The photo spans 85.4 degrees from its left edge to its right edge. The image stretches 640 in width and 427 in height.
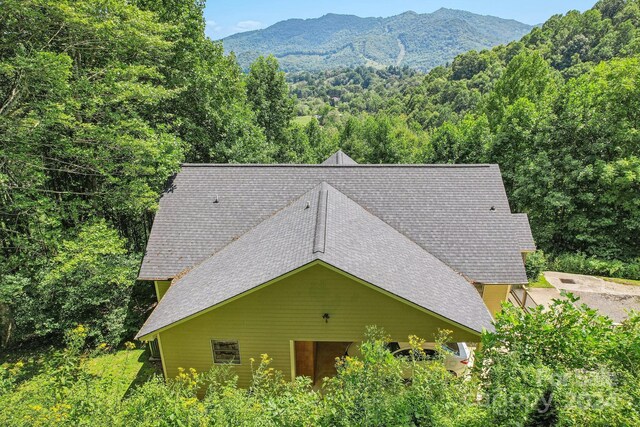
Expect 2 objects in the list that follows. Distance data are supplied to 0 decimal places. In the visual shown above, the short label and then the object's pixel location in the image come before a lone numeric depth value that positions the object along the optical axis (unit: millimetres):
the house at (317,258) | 9680
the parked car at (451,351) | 10484
